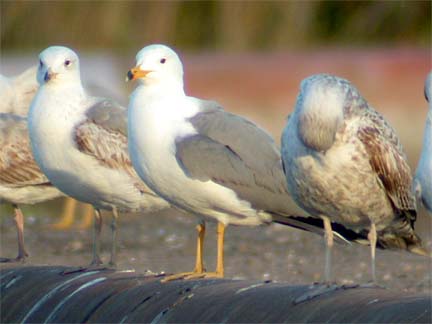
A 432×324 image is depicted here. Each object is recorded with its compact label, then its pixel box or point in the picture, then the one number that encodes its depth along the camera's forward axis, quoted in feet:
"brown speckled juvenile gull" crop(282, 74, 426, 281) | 38.52
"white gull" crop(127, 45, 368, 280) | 44.35
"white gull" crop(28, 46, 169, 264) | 49.52
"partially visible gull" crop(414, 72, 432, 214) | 39.09
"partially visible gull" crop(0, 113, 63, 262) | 55.77
